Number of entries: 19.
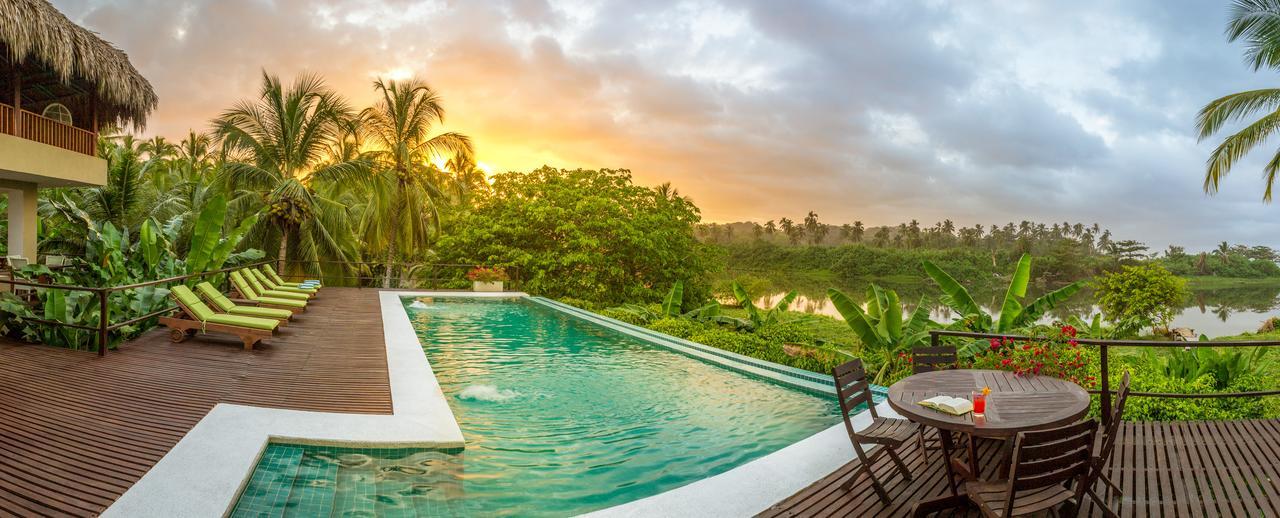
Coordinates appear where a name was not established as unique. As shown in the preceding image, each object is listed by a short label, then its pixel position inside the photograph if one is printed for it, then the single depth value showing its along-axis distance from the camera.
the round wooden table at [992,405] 3.07
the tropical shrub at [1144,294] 15.34
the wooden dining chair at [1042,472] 2.49
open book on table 3.20
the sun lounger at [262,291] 10.54
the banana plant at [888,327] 7.79
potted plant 18.14
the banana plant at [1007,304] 7.88
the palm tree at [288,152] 16.44
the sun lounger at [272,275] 12.69
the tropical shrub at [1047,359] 4.84
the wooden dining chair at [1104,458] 2.97
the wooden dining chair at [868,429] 3.43
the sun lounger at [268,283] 11.47
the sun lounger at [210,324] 7.23
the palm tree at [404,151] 19.33
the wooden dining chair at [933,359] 4.77
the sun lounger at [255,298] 9.63
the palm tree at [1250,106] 13.12
